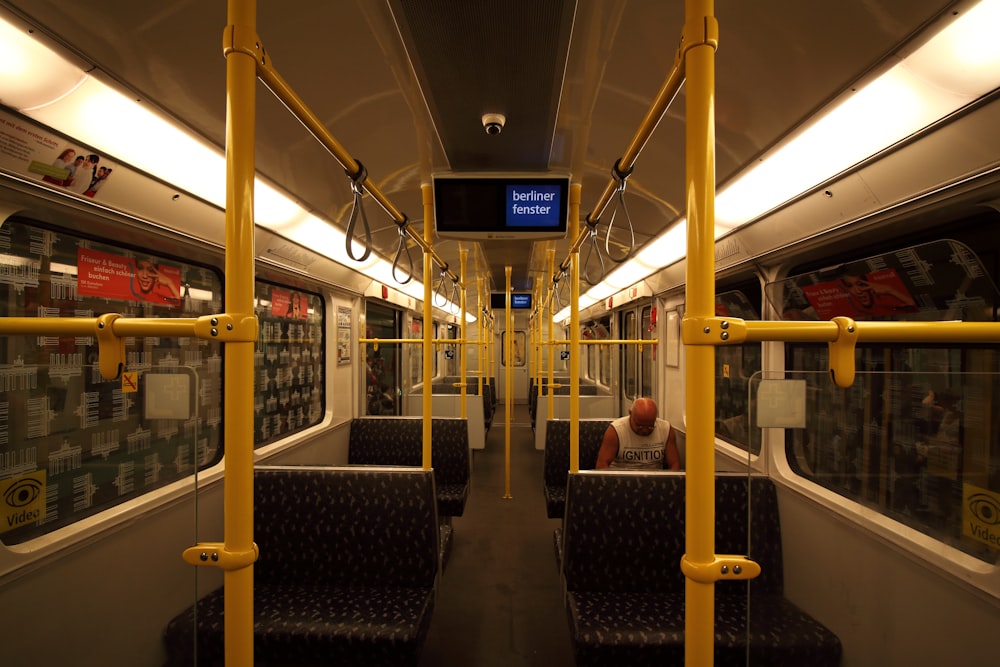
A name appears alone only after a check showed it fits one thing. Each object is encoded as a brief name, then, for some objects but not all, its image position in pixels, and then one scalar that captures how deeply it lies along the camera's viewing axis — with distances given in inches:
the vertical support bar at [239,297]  36.9
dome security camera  82.8
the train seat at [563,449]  156.9
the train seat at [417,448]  158.6
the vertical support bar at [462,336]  182.0
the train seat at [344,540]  89.5
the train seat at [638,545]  84.4
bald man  132.7
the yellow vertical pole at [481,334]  236.4
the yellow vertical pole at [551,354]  167.2
